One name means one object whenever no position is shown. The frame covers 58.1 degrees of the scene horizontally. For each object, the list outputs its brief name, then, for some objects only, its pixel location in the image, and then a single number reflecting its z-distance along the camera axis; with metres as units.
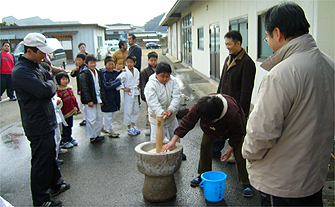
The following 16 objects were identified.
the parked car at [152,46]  59.31
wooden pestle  3.84
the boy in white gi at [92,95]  5.93
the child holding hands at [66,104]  5.99
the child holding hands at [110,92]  6.44
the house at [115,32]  74.38
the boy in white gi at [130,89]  6.60
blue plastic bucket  3.64
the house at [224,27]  4.93
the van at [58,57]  16.69
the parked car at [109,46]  41.28
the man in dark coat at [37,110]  3.61
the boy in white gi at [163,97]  4.55
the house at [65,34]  32.78
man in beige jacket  1.96
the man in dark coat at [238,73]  4.37
